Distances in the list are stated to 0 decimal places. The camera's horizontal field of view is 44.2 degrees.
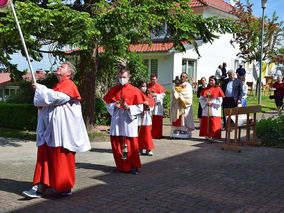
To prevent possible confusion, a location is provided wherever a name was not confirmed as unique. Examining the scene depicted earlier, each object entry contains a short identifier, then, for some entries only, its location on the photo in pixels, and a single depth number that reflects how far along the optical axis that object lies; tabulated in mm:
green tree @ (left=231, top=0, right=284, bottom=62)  24134
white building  23203
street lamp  17266
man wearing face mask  6855
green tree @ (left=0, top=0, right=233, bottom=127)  8484
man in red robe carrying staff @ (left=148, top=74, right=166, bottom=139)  10641
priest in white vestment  11234
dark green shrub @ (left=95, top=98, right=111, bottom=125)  13344
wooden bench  9227
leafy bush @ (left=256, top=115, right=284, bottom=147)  10234
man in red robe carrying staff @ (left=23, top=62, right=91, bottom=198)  5148
